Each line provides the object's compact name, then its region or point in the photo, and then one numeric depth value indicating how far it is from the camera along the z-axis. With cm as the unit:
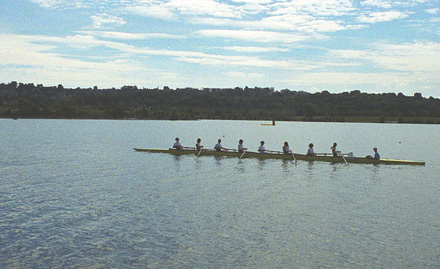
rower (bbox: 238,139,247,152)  4422
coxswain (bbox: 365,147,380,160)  3881
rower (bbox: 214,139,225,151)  4497
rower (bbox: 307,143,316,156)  4139
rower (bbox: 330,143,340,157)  4073
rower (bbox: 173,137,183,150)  4562
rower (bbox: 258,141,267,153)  4259
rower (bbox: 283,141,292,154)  4170
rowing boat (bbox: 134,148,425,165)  3950
